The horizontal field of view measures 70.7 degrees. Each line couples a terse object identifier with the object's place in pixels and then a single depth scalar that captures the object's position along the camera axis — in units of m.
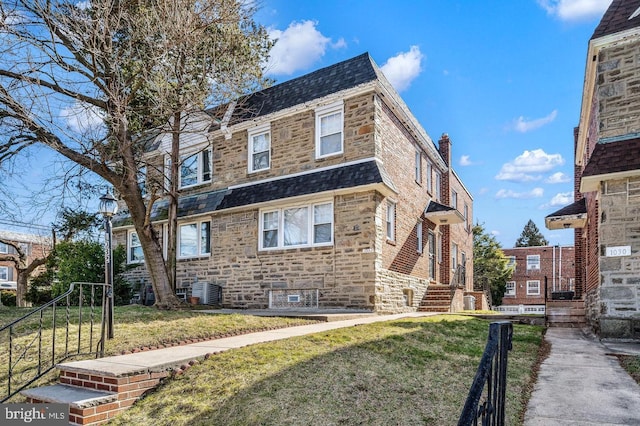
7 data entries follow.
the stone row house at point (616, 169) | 9.16
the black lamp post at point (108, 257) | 6.57
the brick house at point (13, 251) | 38.09
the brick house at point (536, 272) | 38.78
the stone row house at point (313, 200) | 12.71
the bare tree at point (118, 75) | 10.21
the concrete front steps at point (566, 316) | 12.37
